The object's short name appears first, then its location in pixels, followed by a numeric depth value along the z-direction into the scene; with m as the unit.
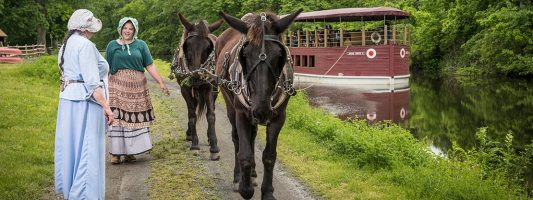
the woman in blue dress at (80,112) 4.97
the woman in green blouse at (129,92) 7.61
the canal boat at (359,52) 31.95
